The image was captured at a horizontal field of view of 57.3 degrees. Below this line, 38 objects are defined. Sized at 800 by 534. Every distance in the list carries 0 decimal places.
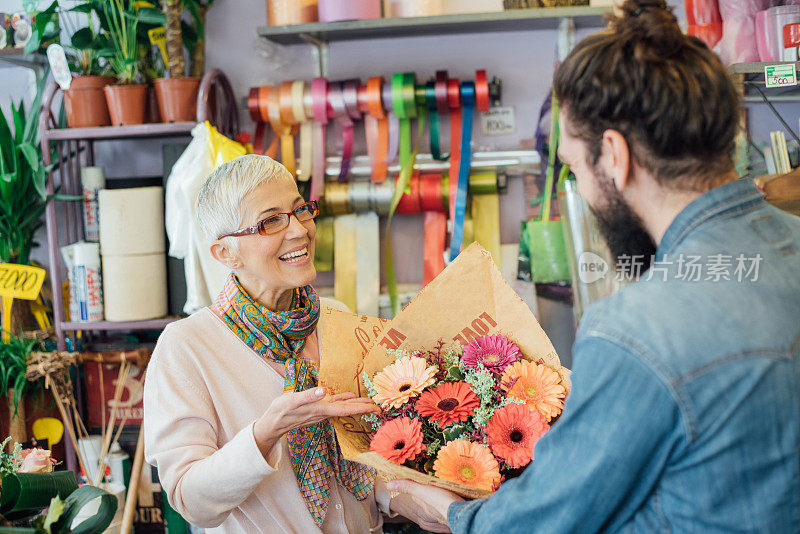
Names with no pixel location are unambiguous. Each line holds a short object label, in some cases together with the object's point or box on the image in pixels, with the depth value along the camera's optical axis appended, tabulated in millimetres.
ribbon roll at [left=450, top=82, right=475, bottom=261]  2797
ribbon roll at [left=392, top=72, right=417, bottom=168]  2809
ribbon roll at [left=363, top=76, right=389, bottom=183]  2840
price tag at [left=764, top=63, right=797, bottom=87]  2102
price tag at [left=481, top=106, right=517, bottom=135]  2971
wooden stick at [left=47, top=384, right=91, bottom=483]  2754
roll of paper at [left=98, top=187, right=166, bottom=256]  2811
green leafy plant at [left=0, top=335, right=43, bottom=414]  2752
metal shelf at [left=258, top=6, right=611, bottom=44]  2658
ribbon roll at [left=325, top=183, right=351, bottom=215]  2918
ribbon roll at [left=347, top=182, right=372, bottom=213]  2908
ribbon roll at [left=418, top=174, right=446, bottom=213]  2846
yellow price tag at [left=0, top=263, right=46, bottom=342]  2849
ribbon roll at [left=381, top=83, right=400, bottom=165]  2949
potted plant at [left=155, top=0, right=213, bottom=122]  2791
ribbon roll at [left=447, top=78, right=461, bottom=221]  2811
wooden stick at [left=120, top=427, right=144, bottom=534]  2654
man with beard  837
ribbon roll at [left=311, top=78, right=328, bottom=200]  2873
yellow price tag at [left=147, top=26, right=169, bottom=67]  2883
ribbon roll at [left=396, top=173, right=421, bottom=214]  2857
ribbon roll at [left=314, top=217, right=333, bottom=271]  2996
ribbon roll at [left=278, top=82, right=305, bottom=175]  2902
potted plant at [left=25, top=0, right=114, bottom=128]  2826
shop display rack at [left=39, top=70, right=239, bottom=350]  2805
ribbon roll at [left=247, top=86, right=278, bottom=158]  2916
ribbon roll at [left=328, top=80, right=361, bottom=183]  2857
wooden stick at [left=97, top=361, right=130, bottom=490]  2768
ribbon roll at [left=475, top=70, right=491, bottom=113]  2807
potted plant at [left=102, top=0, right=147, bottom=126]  2822
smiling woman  1411
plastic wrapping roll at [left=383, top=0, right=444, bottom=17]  2746
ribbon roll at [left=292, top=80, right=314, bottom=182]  2893
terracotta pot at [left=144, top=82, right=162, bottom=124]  2939
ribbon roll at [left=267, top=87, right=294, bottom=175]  2906
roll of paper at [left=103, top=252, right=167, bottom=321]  2820
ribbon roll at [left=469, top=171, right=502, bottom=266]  2939
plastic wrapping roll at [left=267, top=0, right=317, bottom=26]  2787
